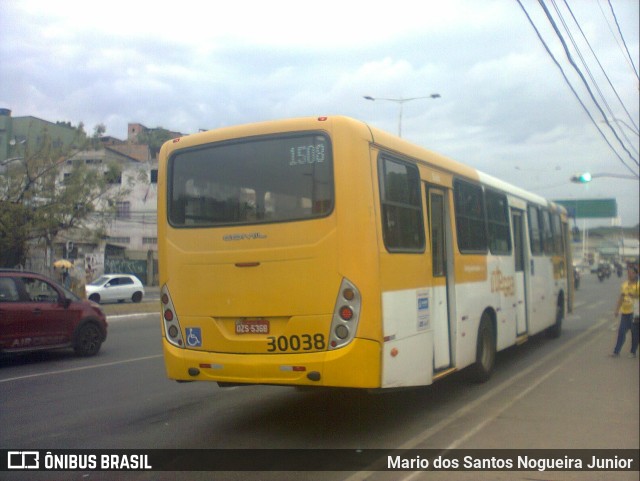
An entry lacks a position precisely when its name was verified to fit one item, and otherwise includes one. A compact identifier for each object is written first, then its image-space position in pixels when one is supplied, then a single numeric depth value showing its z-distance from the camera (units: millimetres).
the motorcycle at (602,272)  52425
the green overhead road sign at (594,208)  56312
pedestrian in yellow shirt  12062
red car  11195
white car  32031
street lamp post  29681
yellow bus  6207
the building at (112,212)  21234
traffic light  21088
